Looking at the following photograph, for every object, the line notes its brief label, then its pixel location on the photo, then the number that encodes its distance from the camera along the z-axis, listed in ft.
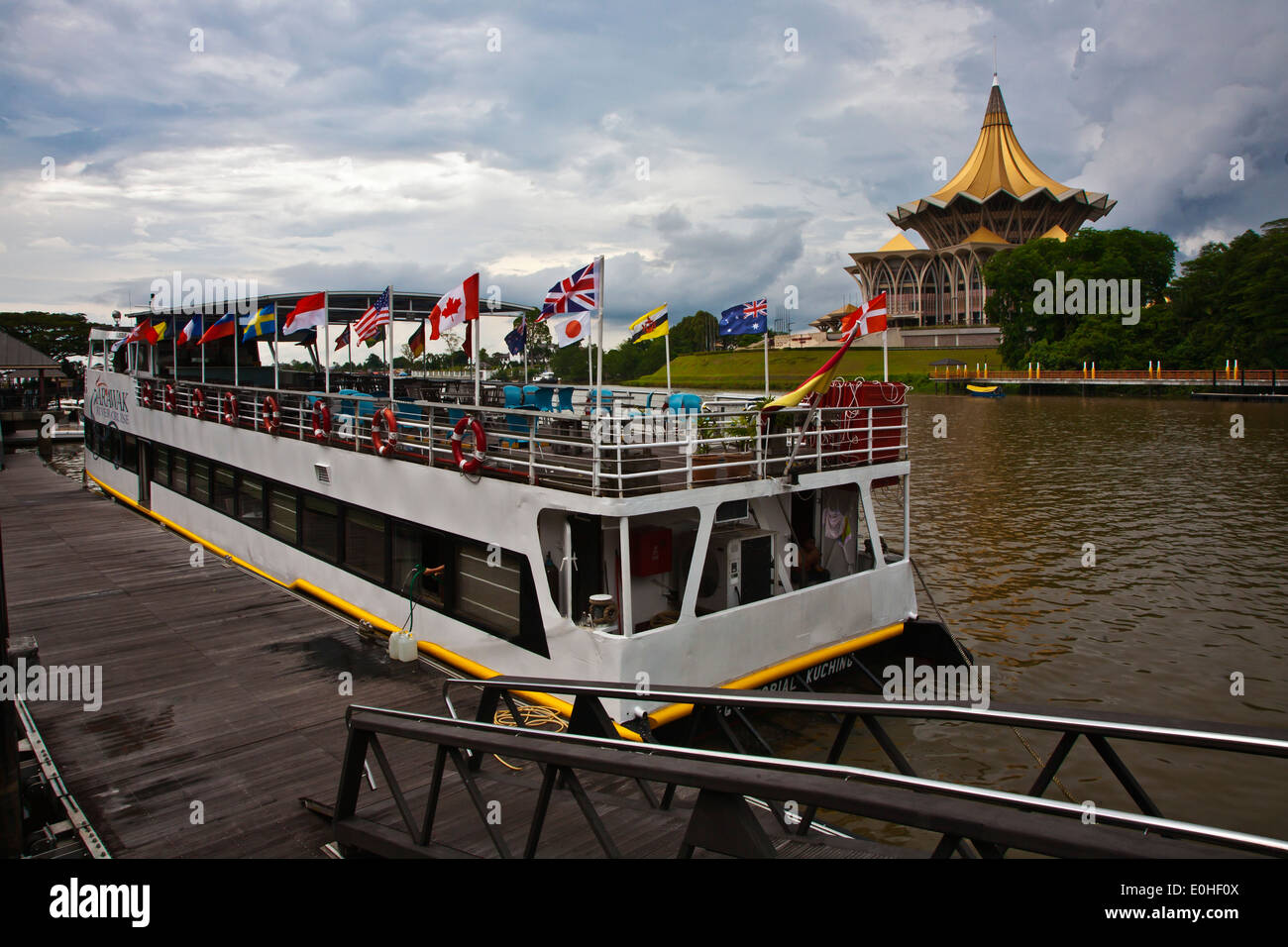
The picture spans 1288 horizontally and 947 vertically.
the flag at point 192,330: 62.08
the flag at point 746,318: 45.85
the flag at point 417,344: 61.67
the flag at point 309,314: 50.90
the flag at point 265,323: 57.06
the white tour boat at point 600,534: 31.81
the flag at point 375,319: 45.68
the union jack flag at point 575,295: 35.96
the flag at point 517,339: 62.54
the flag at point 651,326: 46.57
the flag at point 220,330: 59.36
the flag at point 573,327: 36.47
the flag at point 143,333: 66.49
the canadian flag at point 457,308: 38.50
